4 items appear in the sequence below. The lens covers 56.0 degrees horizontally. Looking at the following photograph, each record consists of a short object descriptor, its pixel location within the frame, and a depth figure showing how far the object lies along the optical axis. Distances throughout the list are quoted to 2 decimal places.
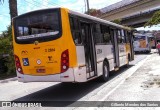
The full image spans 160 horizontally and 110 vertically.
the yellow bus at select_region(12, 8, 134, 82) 5.04
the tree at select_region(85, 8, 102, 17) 34.88
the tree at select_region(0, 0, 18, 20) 10.54
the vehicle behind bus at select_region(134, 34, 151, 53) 19.36
